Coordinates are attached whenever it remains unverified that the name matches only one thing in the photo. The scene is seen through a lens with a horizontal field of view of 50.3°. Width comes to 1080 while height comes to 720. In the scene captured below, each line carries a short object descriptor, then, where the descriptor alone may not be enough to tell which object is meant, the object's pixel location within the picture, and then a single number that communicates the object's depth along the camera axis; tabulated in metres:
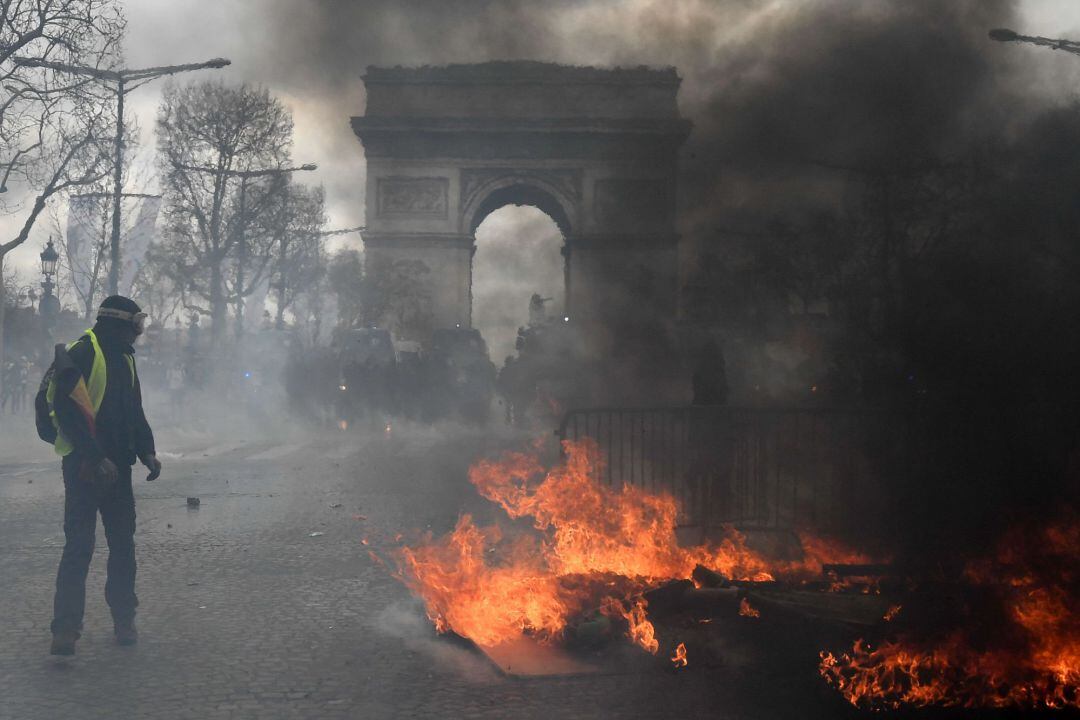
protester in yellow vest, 5.06
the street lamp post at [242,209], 32.53
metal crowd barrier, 6.33
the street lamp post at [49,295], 25.70
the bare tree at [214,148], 35.59
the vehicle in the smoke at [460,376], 25.19
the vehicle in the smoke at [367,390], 25.19
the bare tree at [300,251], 46.78
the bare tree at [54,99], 18.06
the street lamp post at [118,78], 18.09
